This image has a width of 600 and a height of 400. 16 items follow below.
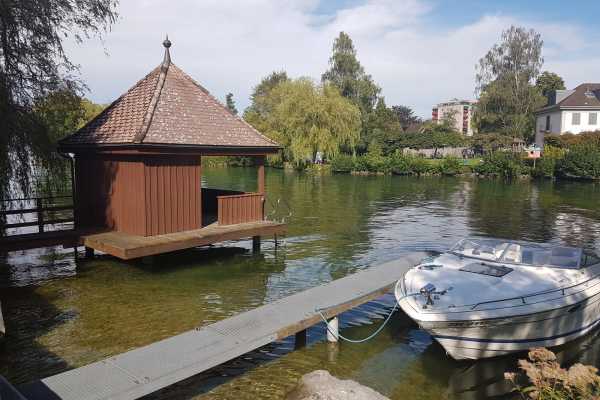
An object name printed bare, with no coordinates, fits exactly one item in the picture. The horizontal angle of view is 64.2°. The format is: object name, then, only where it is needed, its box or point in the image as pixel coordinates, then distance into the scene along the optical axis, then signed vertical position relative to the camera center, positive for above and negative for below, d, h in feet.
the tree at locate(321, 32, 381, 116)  234.79 +40.79
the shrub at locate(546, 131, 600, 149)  161.89 +6.65
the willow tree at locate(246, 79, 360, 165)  176.24 +13.57
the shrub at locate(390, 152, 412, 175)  182.51 -2.99
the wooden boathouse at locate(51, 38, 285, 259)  41.11 -0.97
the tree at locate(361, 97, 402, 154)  221.46 +14.81
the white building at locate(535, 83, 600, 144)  182.80 +17.83
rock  21.11 -10.50
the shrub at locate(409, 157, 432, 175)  180.14 -3.33
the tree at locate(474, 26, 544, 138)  188.44 +29.35
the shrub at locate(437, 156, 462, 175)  175.63 -3.20
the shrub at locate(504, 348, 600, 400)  14.83 -7.11
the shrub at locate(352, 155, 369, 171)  188.44 -3.11
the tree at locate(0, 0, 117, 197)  39.37 +7.30
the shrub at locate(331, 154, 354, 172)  188.96 -2.36
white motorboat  26.30 -8.12
